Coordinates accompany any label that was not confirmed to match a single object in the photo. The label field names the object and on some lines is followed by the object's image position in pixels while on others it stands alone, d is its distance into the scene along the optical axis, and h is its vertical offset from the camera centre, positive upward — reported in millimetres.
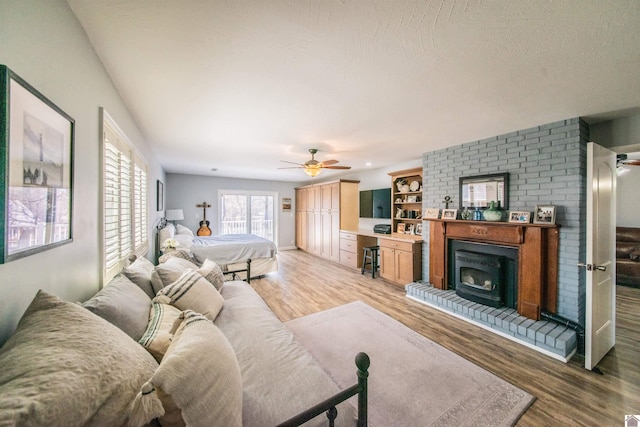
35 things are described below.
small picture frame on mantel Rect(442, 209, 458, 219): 3527 +24
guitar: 6727 -307
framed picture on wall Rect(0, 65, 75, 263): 732 +158
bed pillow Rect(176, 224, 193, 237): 5316 -408
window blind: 1696 +122
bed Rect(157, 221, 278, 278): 4270 -686
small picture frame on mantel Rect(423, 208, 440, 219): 3760 +24
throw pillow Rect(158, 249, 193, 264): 2762 -496
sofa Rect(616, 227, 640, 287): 4035 -739
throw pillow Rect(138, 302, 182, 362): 1132 -632
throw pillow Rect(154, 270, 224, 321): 1699 -625
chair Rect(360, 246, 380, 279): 4742 -960
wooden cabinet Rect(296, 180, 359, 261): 5926 -22
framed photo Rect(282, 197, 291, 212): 8133 +345
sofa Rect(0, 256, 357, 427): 550 -534
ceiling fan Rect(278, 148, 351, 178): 3654 +771
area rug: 1660 -1402
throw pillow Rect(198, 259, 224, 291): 2369 -626
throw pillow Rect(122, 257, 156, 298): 1679 -470
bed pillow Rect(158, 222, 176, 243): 4348 -388
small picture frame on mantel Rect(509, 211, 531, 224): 2797 -15
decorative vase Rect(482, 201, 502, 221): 3035 +22
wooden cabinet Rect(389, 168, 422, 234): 4574 +287
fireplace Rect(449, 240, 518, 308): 2967 -787
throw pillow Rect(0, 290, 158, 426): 500 -402
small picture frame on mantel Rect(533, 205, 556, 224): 2590 +0
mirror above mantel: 3043 +337
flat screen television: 5199 +260
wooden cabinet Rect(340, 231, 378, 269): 5375 -755
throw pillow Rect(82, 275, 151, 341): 1116 -488
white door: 2088 -366
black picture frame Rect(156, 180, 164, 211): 4594 +380
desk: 4043 -775
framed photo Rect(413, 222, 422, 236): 4577 -307
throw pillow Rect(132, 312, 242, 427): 704 -590
